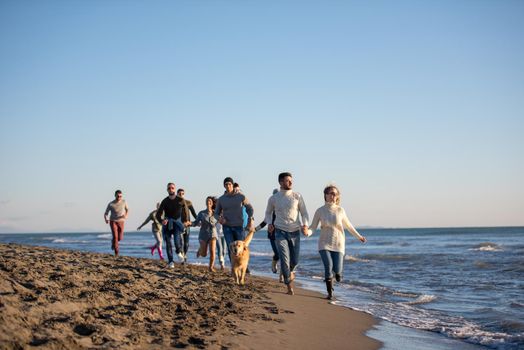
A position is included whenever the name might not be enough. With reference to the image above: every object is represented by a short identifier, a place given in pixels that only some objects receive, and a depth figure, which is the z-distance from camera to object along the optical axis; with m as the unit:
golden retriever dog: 8.45
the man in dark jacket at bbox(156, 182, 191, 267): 10.61
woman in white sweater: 7.67
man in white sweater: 7.95
